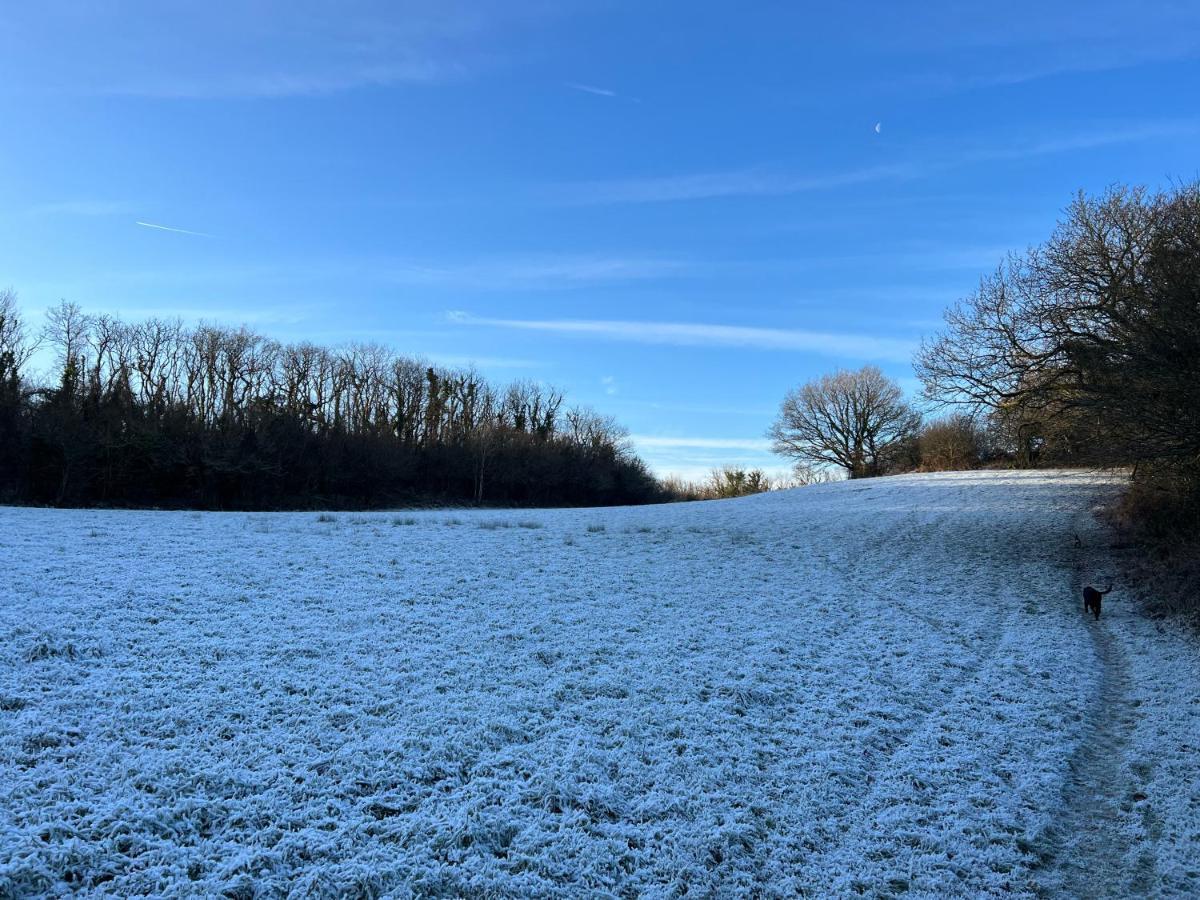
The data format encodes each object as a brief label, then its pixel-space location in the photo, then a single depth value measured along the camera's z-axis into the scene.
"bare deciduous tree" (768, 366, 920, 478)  64.88
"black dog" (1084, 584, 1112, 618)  13.02
